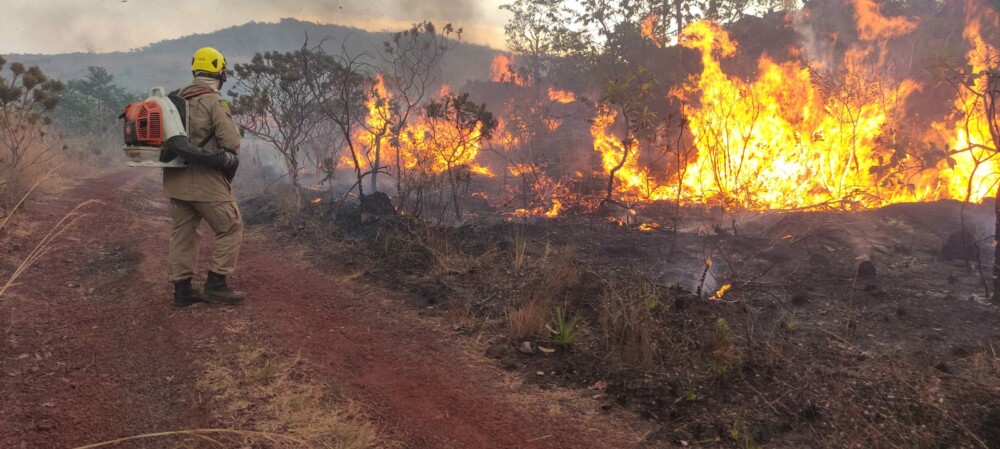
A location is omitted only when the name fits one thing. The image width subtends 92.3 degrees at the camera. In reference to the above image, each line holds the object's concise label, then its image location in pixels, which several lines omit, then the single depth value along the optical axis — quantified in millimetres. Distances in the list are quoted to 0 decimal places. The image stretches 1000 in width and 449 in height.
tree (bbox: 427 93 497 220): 8625
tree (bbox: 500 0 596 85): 21922
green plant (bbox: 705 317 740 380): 3547
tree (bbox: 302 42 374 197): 10797
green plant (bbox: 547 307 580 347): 4105
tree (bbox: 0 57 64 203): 7914
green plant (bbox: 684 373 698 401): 3287
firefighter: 4176
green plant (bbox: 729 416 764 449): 2746
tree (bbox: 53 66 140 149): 18281
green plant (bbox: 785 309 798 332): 4426
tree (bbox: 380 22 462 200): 10901
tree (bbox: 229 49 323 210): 10031
